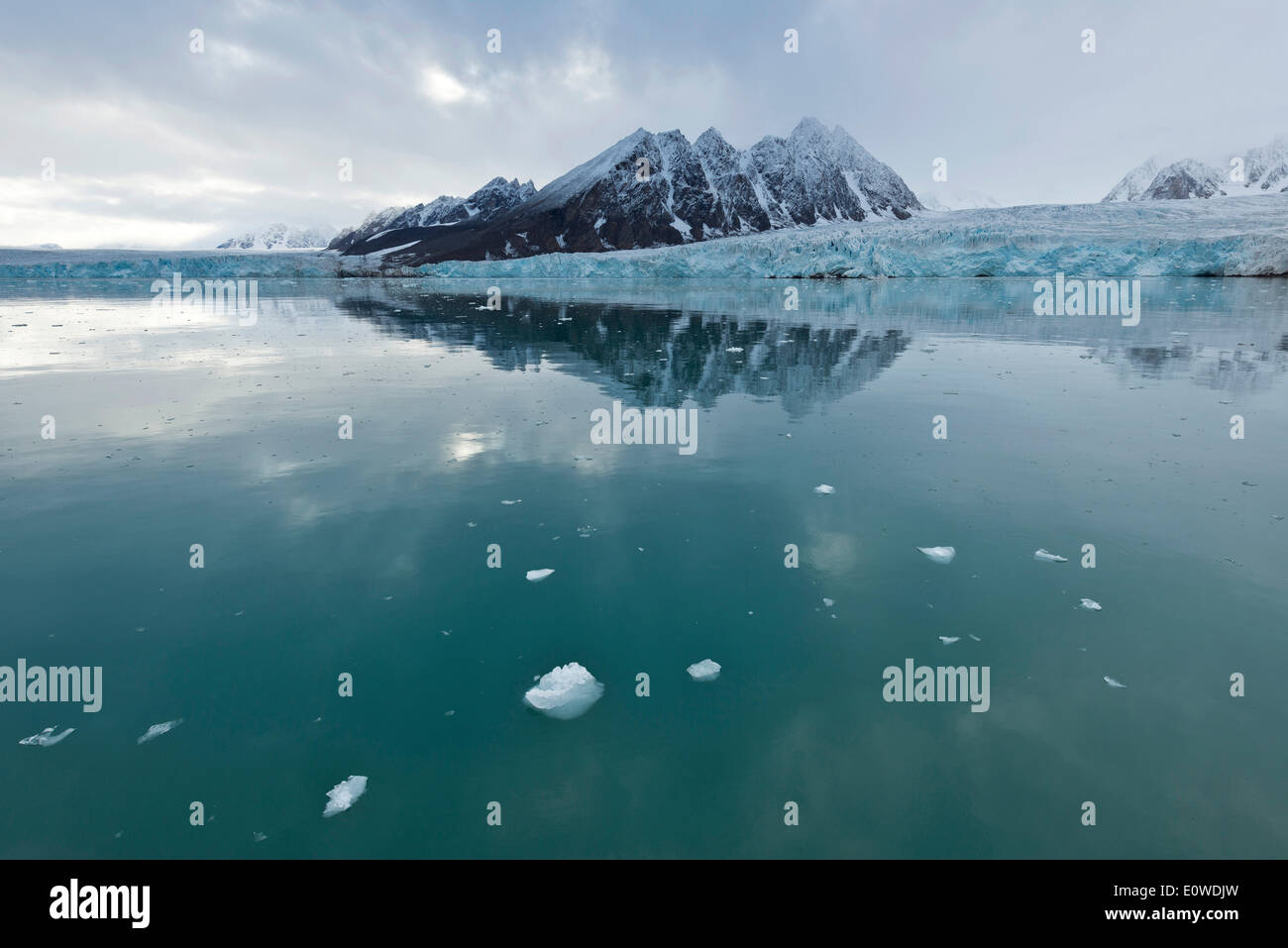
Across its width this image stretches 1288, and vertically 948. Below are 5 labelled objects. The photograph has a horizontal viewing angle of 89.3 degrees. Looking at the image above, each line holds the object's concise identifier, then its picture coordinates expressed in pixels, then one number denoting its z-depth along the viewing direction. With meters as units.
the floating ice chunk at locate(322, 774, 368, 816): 3.82
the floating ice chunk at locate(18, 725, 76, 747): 4.29
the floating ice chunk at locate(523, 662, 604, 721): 4.61
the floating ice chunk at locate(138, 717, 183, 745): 4.34
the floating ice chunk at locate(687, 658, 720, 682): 4.90
